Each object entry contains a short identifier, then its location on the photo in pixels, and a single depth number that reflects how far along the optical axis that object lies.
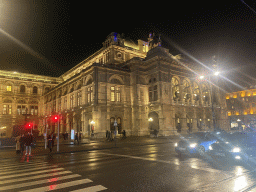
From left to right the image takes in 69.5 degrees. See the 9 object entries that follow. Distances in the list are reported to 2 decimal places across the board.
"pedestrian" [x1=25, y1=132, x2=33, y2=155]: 14.45
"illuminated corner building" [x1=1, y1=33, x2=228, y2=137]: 37.31
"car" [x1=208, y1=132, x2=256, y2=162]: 9.91
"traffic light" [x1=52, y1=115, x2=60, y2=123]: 17.27
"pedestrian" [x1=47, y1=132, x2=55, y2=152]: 16.95
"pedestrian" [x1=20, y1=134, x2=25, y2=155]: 16.42
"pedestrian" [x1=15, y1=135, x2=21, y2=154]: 16.16
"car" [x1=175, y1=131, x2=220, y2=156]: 12.38
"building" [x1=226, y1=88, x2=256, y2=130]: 73.69
